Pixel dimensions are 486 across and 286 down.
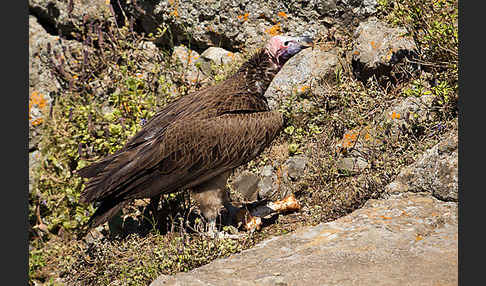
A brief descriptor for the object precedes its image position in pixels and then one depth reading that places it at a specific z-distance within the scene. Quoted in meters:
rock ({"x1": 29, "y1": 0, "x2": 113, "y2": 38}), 15.76
